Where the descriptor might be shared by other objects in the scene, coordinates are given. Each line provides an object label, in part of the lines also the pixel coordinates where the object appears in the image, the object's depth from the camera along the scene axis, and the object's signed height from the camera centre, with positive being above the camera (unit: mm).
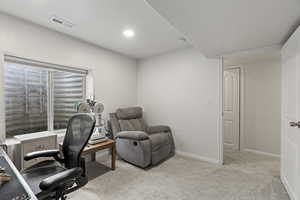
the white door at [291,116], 1604 -214
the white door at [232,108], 3660 -232
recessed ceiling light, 2422 +1079
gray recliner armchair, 2580 -746
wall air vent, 2048 +1083
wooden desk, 2201 -746
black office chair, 1081 -590
